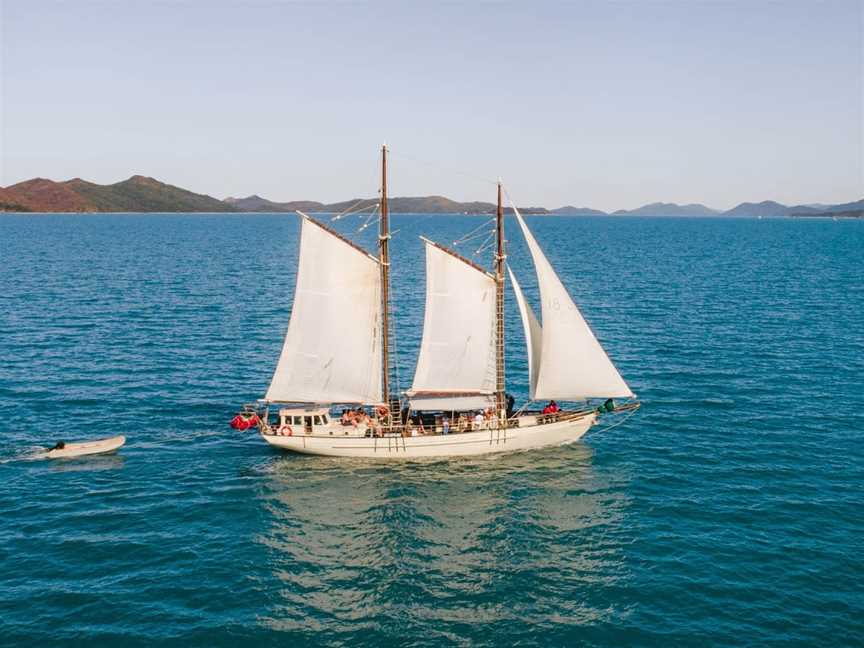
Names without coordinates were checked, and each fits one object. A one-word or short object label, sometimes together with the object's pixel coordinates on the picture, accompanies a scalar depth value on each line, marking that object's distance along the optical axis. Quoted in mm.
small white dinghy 42062
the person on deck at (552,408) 46531
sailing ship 44750
